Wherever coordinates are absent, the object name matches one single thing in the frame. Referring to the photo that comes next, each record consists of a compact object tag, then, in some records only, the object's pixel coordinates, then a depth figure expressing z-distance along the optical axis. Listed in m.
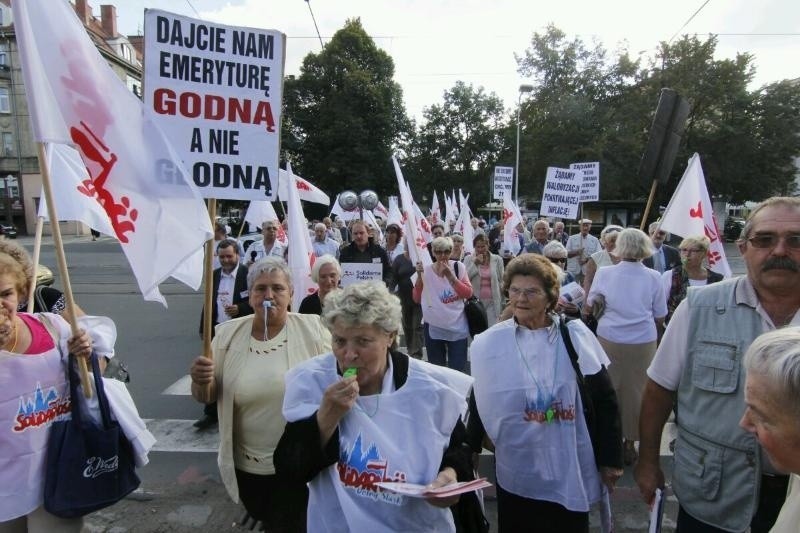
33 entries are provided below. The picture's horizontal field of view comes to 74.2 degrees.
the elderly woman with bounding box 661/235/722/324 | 5.33
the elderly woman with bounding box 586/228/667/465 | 4.57
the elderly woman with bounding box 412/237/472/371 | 5.60
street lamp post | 37.72
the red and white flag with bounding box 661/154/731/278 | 5.65
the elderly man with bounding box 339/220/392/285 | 7.04
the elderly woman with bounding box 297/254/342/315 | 4.42
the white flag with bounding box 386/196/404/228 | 14.50
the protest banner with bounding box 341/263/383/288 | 6.80
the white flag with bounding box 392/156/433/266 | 5.98
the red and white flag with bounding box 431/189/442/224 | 17.94
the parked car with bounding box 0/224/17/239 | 37.92
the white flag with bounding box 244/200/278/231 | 9.21
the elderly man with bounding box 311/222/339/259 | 9.64
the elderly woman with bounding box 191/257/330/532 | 2.71
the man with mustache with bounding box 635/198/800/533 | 2.05
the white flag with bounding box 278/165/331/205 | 10.09
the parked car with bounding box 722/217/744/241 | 34.09
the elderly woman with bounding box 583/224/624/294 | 6.33
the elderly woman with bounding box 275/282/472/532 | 1.96
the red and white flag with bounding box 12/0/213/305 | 2.37
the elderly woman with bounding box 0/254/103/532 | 2.31
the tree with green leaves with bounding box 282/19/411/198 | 41.69
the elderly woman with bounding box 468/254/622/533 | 2.53
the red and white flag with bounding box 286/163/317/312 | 5.36
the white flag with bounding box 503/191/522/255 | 11.33
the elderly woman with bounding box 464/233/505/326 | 6.92
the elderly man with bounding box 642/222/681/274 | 6.24
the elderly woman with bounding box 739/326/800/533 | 1.31
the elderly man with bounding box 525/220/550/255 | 9.62
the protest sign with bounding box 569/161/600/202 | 12.05
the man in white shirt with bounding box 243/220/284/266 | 8.08
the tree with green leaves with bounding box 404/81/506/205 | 54.47
